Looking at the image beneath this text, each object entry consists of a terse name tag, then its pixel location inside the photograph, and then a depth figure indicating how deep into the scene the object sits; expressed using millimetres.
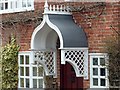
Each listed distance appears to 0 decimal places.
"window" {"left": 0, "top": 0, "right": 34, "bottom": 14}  15773
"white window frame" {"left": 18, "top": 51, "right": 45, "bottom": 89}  15450
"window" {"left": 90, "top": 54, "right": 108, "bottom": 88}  13109
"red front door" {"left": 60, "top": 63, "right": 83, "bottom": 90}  14828
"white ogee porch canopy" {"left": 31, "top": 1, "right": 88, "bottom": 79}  13124
